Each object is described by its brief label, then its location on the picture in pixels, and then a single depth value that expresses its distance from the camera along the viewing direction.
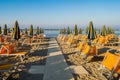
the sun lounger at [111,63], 2.49
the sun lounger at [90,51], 3.94
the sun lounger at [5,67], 2.51
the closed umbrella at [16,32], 5.31
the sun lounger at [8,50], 4.03
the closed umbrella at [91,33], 5.03
